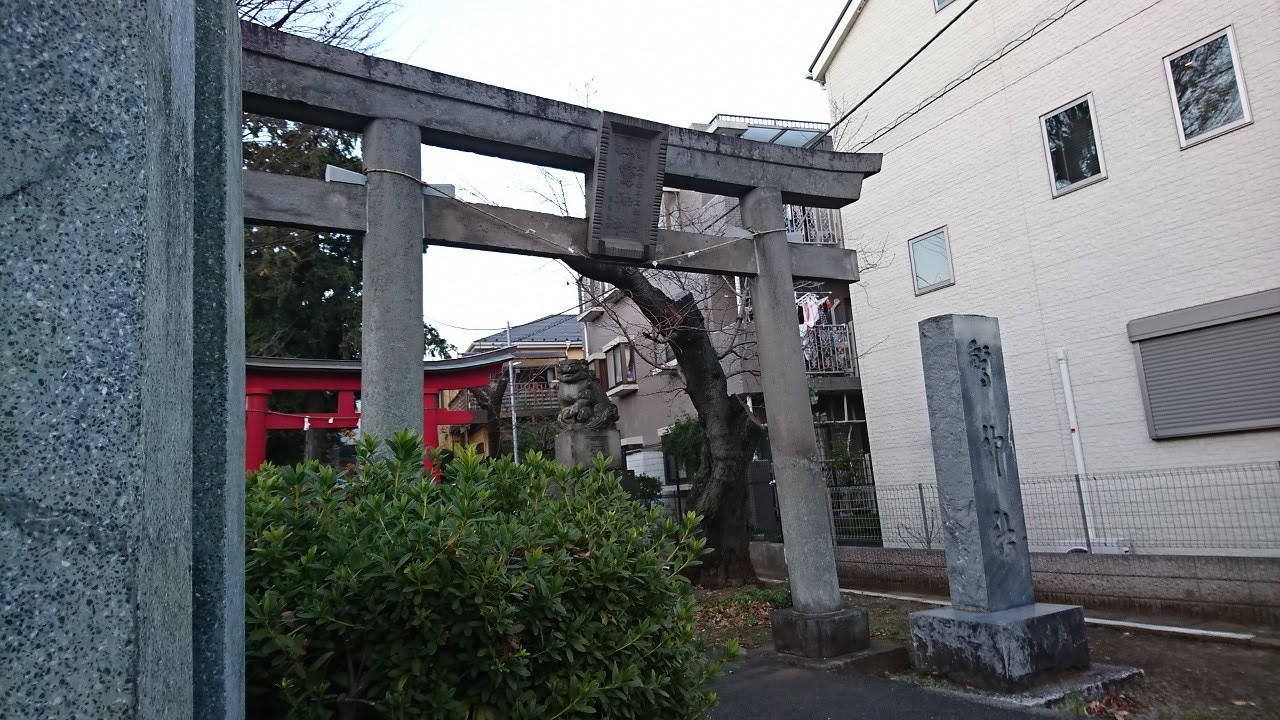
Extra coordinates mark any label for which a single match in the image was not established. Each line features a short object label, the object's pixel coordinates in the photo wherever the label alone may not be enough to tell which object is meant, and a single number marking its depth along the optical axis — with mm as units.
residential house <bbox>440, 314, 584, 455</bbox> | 24091
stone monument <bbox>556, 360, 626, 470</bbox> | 10555
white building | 9914
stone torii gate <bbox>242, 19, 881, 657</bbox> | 5410
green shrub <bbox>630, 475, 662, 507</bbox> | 15031
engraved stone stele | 5949
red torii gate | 12797
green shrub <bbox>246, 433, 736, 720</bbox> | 2043
